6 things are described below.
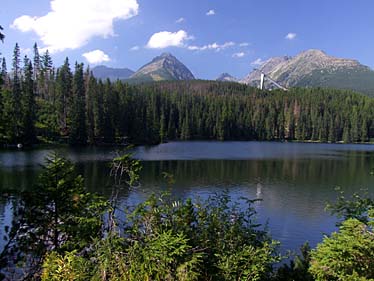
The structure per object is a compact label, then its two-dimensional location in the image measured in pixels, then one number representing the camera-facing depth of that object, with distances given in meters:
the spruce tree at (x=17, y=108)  72.81
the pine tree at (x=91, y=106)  92.22
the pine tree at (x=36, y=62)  117.21
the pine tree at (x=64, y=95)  92.94
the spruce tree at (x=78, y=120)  86.19
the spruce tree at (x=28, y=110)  76.62
